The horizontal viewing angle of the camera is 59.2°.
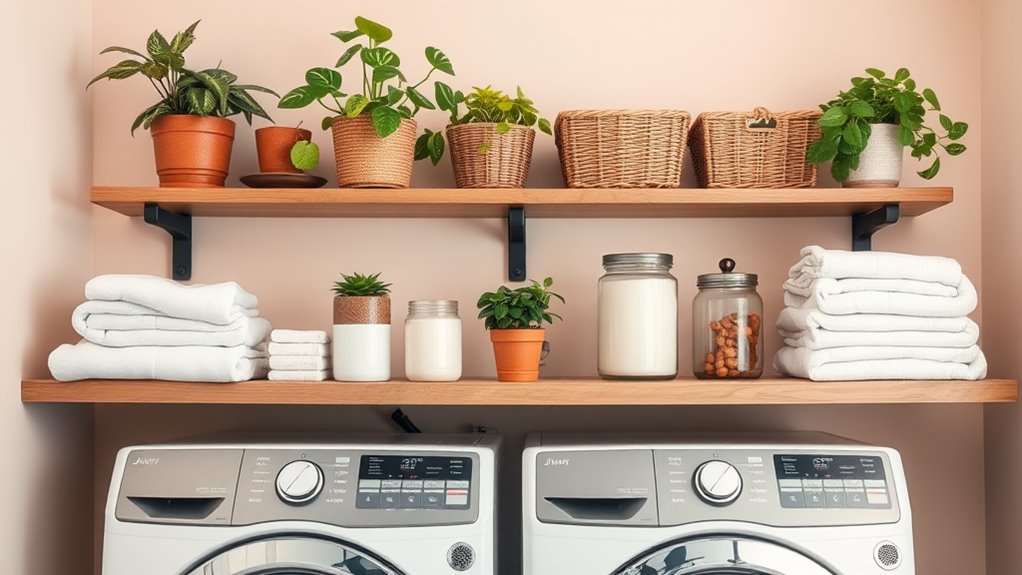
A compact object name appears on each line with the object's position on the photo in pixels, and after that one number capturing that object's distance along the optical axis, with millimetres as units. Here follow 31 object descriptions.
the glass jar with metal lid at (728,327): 1710
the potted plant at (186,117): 1761
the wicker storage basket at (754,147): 1741
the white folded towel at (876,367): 1622
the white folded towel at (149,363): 1615
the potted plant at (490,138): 1726
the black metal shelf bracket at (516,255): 1887
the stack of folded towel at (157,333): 1619
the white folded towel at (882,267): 1631
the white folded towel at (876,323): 1623
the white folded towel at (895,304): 1619
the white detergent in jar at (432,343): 1671
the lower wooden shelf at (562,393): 1615
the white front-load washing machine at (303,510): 1494
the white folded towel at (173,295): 1618
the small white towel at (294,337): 1682
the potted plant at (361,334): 1659
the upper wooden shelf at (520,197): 1704
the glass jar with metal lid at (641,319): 1675
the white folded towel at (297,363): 1673
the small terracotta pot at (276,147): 1796
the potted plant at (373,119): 1676
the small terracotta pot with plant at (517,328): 1669
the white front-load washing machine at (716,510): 1485
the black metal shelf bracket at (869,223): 1771
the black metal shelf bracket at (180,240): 1862
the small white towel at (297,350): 1679
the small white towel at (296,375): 1669
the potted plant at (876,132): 1703
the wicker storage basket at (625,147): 1706
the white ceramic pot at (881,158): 1762
